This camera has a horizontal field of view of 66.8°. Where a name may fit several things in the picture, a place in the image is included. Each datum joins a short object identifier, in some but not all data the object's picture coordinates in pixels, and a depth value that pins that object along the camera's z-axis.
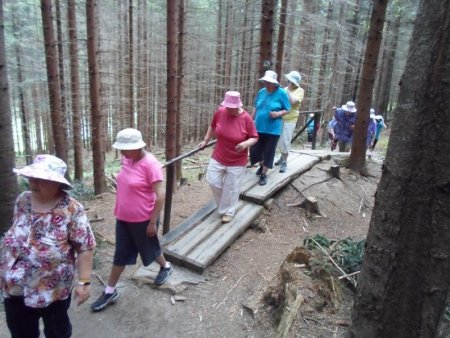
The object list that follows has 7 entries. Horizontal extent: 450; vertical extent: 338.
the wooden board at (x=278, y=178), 5.93
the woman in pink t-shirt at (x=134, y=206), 3.41
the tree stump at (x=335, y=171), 7.12
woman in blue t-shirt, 5.47
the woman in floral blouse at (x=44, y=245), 2.35
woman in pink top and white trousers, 4.68
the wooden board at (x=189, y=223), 4.92
